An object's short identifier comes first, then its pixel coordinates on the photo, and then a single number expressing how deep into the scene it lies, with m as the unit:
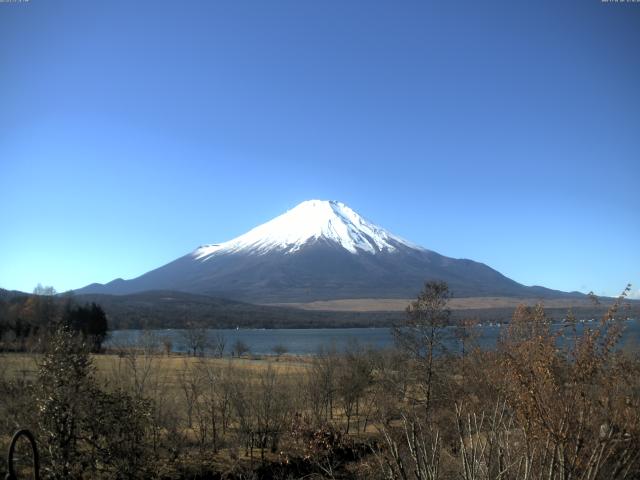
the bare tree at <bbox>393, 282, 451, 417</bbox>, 25.75
